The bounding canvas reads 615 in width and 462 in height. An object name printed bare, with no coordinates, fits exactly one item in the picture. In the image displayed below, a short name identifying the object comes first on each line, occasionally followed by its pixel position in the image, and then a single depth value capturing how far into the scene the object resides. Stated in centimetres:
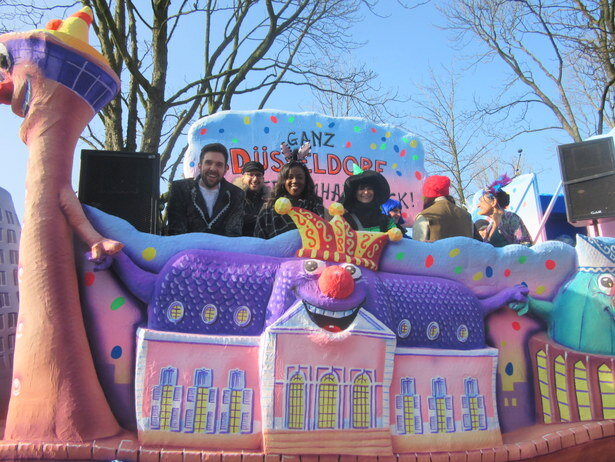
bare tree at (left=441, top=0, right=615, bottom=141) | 960
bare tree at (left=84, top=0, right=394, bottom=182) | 796
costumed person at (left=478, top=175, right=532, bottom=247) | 469
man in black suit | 340
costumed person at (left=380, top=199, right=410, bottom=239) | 504
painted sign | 486
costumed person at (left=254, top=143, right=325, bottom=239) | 342
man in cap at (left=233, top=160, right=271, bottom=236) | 414
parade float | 265
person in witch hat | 381
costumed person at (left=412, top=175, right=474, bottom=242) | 388
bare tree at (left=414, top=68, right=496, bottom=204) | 1594
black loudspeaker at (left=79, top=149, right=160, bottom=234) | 326
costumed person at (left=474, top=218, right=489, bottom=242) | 575
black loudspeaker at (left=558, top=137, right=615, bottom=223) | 461
